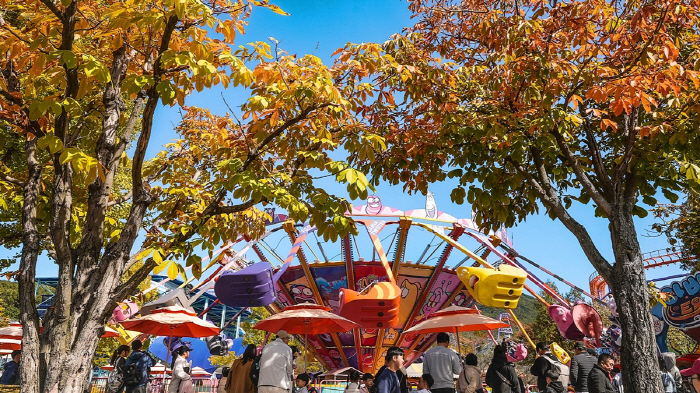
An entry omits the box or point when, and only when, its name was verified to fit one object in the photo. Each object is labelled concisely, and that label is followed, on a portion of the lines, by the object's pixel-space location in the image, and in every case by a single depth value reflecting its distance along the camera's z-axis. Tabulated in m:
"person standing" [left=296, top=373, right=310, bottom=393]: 9.31
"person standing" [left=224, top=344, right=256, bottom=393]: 7.45
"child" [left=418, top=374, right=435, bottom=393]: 7.57
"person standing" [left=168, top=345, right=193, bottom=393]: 8.96
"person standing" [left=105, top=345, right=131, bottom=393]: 8.66
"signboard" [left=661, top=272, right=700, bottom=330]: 18.45
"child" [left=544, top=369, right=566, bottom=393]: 8.72
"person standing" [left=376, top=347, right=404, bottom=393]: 5.88
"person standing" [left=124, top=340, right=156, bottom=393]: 8.62
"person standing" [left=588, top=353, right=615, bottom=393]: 7.36
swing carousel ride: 14.17
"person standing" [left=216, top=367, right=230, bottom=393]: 9.88
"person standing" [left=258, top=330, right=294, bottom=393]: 6.89
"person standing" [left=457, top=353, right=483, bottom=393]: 7.80
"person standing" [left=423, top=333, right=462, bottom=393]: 7.88
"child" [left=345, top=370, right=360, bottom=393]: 9.62
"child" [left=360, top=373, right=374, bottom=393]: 10.06
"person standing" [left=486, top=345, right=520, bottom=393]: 7.62
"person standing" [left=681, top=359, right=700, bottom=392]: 8.04
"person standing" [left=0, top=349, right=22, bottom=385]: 9.52
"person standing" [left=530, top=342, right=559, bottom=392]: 8.84
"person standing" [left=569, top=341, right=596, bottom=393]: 8.31
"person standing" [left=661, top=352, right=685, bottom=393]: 10.06
